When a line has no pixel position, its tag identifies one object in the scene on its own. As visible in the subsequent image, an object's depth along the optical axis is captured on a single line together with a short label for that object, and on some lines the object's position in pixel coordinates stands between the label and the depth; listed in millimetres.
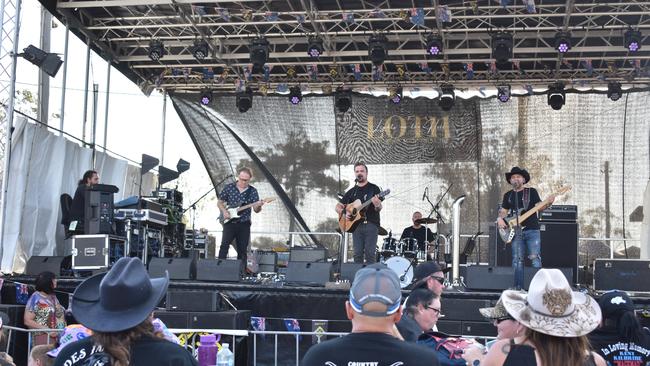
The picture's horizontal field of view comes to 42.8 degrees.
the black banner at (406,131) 17078
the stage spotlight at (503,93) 16641
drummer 14578
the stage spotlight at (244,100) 17297
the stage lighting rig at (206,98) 17656
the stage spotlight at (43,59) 11758
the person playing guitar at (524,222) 10000
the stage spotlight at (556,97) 16328
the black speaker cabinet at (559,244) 10836
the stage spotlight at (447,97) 16828
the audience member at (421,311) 4445
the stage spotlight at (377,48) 14469
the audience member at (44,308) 8875
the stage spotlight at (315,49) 14828
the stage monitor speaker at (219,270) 10680
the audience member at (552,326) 2955
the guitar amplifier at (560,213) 10992
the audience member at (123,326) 2744
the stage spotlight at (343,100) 17109
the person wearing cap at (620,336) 5215
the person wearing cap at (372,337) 2869
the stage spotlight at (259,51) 14852
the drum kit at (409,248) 13507
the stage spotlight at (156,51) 15289
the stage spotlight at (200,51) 15172
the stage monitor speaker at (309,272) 10755
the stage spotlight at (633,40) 13875
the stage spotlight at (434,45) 14297
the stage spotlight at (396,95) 17078
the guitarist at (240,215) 11742
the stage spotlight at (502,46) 14109
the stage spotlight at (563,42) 14203
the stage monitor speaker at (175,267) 10961
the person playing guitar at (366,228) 11156
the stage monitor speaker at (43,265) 11317
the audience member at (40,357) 4715
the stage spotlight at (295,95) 17203
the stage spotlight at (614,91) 16109
